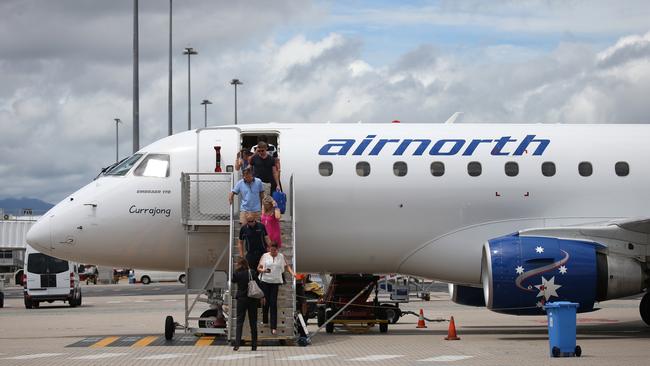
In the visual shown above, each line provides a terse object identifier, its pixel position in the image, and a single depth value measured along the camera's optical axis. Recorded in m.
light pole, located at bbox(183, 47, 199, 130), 67.50
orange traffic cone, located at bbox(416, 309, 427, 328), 25.78
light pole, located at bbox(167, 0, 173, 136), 50.02
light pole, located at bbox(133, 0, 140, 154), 38.91
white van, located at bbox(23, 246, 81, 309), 41.53
